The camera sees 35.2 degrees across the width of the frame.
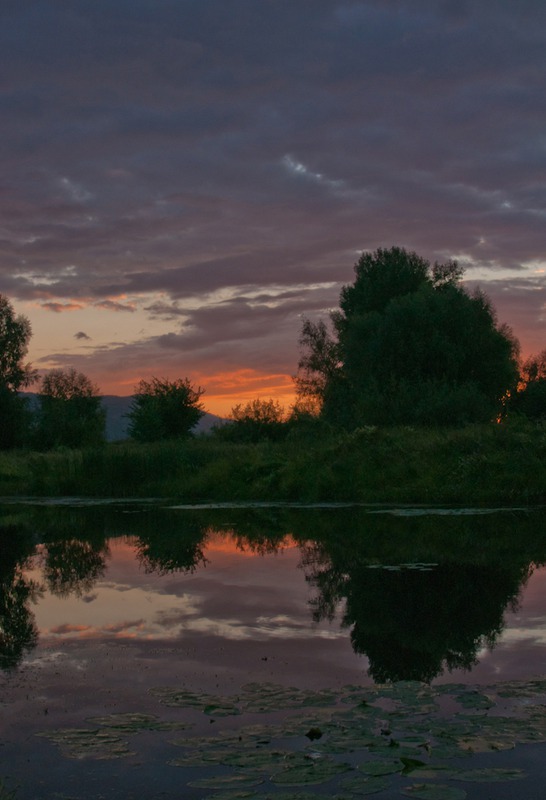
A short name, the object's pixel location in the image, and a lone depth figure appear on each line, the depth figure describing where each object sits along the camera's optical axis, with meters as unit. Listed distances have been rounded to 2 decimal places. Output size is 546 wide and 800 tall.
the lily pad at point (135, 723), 6.73
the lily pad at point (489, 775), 5.54
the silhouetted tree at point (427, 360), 49.28
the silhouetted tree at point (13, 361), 70.62
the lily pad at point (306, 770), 5.55
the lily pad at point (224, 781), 5.53
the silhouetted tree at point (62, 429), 61.25
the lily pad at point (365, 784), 5.40
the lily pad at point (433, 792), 5.28
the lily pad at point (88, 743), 6.16
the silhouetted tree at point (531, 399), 67.31
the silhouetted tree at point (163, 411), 58.53
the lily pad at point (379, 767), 5.64
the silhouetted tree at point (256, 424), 52.88
